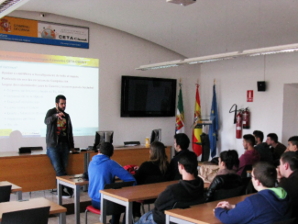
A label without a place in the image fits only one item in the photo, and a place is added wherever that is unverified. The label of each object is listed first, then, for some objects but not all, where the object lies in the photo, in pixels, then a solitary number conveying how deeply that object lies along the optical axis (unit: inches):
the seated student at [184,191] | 125.6
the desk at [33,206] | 117.4
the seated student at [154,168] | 171.6
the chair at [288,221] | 97.4
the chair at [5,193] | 139.2
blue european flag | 358.6
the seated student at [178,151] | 180.2
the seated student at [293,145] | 230.0
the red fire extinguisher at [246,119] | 331.9
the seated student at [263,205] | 100.6
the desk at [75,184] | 171.5
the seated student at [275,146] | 267.1
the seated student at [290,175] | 124.9
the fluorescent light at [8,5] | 182.2
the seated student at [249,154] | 223.0
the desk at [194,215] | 110.6
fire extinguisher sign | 330.6
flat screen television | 335.9
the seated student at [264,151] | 247.3
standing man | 253.6
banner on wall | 274.5
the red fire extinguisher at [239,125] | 336.5
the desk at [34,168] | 243.4
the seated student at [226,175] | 142.7
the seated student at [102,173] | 162.9
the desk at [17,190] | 151.6
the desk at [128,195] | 139.0
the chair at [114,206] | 153.9
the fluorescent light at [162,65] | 275.7
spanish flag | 360.5
